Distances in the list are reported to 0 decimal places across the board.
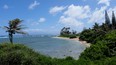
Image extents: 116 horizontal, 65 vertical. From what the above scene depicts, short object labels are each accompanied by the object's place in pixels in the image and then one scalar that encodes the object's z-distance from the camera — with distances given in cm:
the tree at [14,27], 975
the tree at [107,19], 3088
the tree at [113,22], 3008
